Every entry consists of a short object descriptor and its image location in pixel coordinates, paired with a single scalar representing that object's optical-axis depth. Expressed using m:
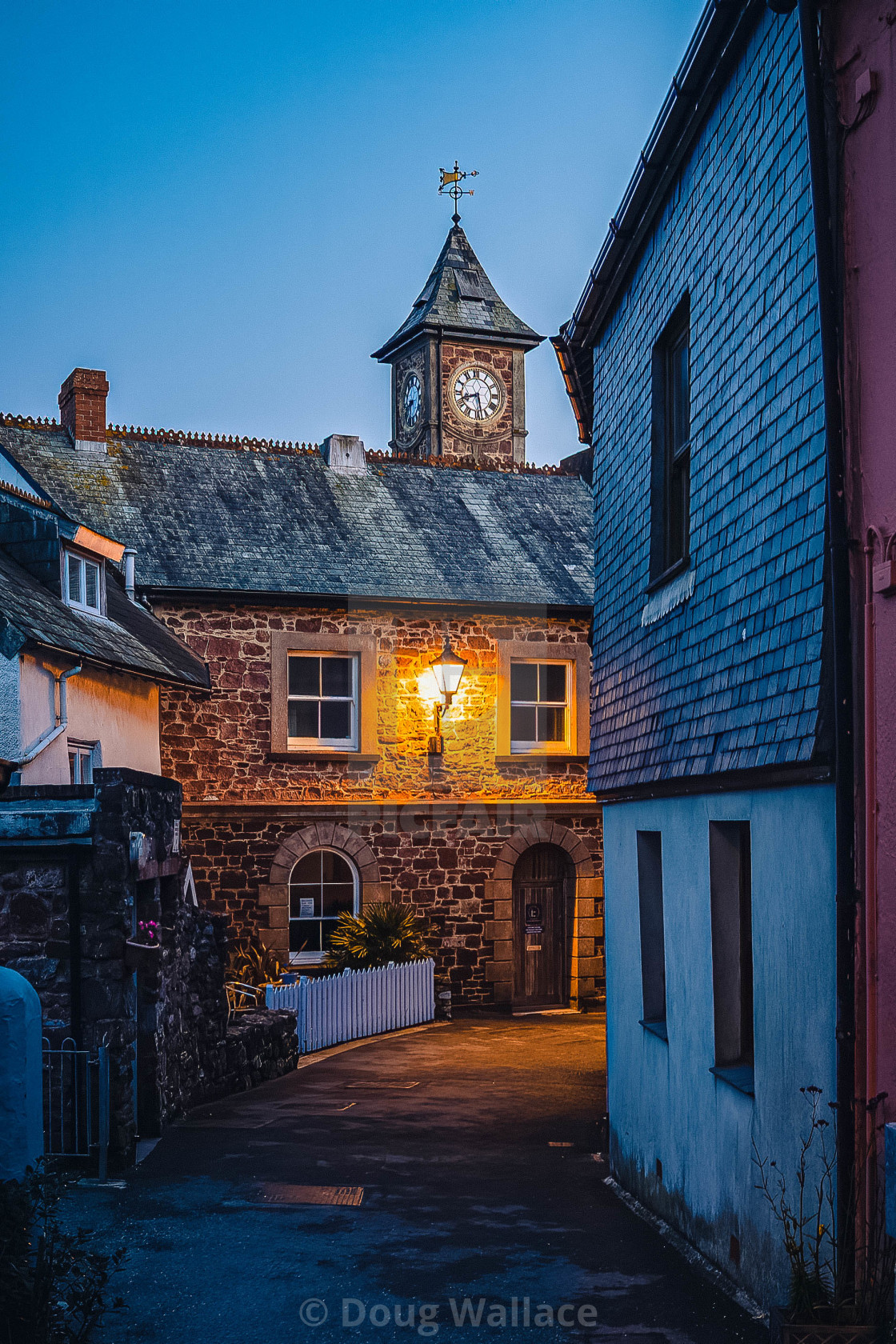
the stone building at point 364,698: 18.92
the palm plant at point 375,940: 18.67
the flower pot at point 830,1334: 4.86
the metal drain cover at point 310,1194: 9.00
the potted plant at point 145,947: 9.77
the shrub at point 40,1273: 4.88
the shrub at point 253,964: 17.94
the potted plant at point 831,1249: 4.92
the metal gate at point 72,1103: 9.35
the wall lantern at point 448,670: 19.50
